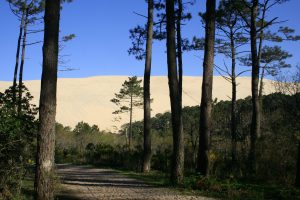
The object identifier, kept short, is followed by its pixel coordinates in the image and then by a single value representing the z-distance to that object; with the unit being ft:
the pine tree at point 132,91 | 152.23
